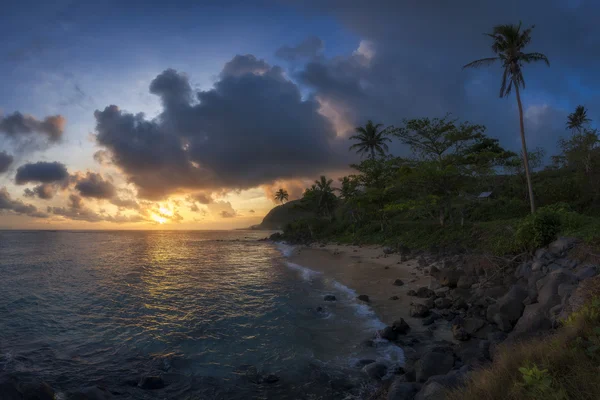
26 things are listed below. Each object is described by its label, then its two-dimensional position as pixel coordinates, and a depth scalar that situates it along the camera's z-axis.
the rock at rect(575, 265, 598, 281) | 9.97
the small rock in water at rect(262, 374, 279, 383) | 8.88
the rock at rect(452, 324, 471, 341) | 10.49
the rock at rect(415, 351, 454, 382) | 7.84
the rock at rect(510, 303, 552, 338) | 8.16
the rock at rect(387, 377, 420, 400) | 6.89
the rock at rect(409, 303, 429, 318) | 12.94
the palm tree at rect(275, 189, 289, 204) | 105.17
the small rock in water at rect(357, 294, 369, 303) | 16.07
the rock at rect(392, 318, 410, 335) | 11.48
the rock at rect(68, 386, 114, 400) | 7.61
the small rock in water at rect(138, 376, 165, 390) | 8.73
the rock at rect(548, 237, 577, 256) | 13.41
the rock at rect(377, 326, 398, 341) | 11.05
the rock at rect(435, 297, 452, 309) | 13.79
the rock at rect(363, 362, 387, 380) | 8.78
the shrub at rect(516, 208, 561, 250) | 15.54
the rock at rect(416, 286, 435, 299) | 15.70
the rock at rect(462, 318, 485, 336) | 10.73
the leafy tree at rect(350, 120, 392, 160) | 54.34
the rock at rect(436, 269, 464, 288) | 15.98
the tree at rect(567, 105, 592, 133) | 67.75
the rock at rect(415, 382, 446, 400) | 5.91
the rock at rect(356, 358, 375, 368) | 9.45
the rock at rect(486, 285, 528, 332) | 10.47
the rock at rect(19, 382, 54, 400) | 7.37
